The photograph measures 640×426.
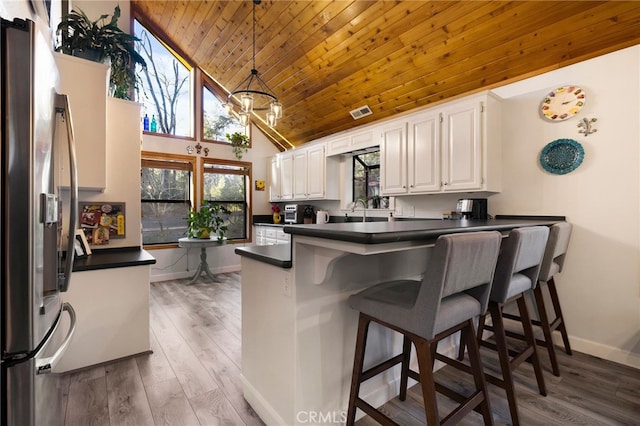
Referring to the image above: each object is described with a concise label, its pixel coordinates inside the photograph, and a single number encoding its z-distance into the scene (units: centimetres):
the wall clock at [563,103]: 246
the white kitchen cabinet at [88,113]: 227
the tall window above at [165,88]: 492
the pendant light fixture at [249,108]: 277
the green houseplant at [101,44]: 247
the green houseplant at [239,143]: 540
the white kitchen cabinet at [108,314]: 219
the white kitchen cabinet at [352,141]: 391
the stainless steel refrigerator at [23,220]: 79
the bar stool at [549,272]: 210
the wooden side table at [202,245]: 452
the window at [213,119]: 537
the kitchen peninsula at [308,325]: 144
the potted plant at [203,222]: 469
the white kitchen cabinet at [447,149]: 275
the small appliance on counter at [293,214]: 529
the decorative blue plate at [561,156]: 246
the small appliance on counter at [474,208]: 289
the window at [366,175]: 435
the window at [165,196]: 486
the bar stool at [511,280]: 156
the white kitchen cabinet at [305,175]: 470
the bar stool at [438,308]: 111
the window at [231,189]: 538
